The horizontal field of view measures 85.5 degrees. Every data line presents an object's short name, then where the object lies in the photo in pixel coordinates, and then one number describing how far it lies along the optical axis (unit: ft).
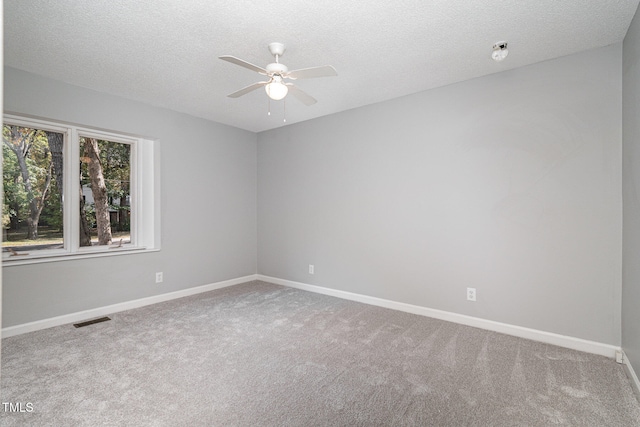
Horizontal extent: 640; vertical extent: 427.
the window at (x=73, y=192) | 11.07
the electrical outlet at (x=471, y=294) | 11.07
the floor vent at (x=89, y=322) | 11.17
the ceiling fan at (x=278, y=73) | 8.12
